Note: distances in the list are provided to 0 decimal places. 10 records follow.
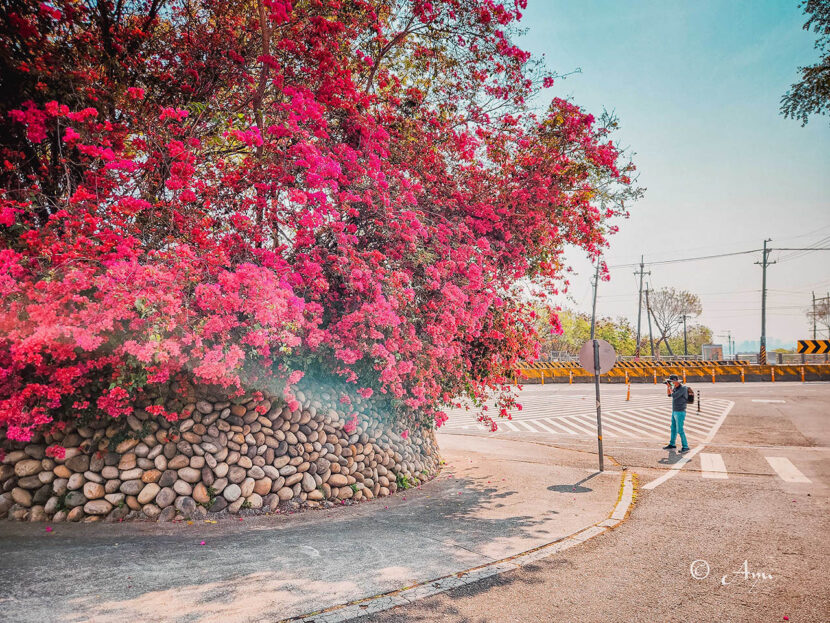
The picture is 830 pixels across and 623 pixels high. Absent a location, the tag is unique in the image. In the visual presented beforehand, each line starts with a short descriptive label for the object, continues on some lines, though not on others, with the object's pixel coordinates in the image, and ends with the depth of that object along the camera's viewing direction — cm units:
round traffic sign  1013
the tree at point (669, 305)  6788
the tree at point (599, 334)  7944
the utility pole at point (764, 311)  4056
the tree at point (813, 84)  801
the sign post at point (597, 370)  994
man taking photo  1244
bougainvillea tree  560
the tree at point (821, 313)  7862
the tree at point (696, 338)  10021
